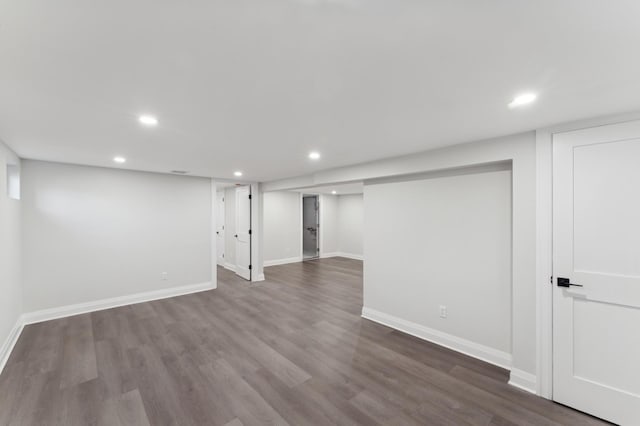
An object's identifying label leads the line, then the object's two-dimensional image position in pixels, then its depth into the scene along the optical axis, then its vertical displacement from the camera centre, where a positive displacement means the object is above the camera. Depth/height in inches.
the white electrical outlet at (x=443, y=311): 122.3 -46.1
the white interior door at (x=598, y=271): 75.4 -17.9
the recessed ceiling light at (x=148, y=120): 79.7 +29.1
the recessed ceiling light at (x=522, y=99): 63.9 +28.6
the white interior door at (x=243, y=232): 240.8 -17.7
